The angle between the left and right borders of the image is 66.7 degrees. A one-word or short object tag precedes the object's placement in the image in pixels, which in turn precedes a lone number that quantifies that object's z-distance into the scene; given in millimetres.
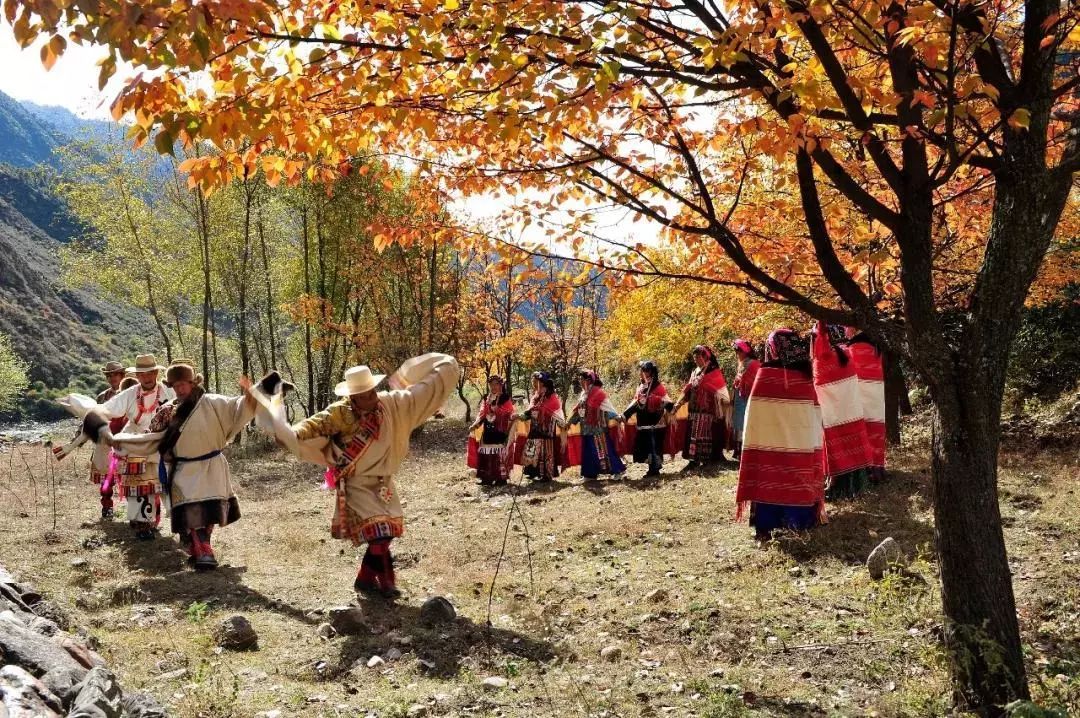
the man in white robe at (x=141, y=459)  8883
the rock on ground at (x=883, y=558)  5992
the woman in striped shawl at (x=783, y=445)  7473
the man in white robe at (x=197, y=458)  7641
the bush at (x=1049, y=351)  13180
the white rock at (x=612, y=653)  5062
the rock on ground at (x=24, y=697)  3197
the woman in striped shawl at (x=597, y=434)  12727
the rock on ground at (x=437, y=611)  5805
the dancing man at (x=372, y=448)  6445
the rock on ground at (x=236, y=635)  5285
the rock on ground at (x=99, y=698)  3344
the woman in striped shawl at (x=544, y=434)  13211
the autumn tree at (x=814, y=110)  3463
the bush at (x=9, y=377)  43031
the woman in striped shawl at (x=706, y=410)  12133
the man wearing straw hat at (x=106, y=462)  10320
